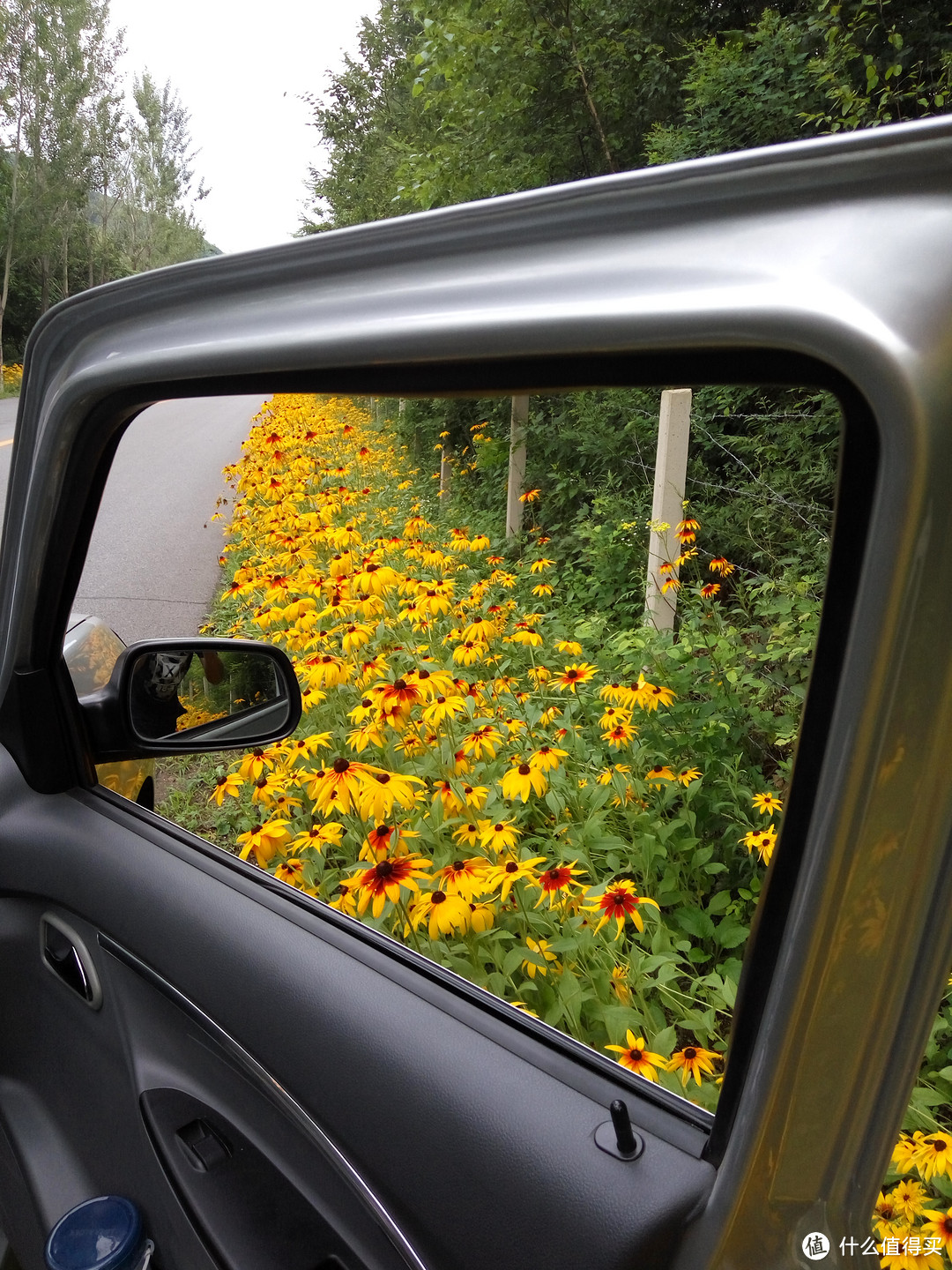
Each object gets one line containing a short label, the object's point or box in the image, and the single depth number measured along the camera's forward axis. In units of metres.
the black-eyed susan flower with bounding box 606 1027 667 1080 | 1.13
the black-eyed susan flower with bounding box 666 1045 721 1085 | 1.17
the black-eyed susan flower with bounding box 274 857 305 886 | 1.58
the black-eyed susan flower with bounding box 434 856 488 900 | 1.51
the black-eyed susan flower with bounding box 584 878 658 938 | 1.56
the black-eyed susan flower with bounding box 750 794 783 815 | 1.85
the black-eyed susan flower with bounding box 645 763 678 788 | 2.22
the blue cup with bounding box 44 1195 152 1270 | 0.92
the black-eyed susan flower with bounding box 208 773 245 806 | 1.87
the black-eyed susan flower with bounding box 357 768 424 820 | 1.65
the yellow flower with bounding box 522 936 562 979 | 1.52
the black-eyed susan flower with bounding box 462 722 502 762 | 2.18
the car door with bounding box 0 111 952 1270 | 0.43
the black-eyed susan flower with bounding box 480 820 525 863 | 1.76
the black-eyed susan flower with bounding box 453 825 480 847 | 1.91
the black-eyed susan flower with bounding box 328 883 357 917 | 1.46
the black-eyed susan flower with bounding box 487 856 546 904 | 1.54
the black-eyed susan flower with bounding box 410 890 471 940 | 1.39
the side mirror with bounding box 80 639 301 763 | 1.25
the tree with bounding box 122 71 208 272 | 37.52
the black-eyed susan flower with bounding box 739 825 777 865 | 1.63
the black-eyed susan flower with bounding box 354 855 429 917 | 1.35
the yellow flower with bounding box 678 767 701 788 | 2.30
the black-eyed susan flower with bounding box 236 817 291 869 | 1.63
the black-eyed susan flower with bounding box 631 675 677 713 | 2.38
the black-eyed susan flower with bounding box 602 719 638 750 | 2.20
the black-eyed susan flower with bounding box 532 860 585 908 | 1.53
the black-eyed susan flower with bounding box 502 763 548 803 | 1.91
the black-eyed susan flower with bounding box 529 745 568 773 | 2.04
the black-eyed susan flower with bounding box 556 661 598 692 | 2.56
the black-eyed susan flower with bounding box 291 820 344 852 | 1.70
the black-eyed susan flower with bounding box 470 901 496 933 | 1.50
